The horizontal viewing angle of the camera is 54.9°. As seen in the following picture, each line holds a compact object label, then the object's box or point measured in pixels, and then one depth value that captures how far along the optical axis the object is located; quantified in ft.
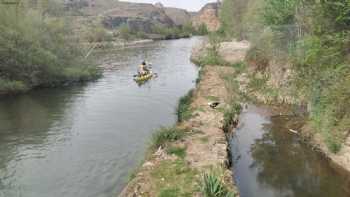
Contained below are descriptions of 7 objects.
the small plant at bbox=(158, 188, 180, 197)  37.93
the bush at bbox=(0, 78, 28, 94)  98.27
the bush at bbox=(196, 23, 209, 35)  453.17
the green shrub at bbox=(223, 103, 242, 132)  67.66
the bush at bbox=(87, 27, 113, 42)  271.08
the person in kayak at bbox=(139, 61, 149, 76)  121.19
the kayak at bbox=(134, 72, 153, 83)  117.29
